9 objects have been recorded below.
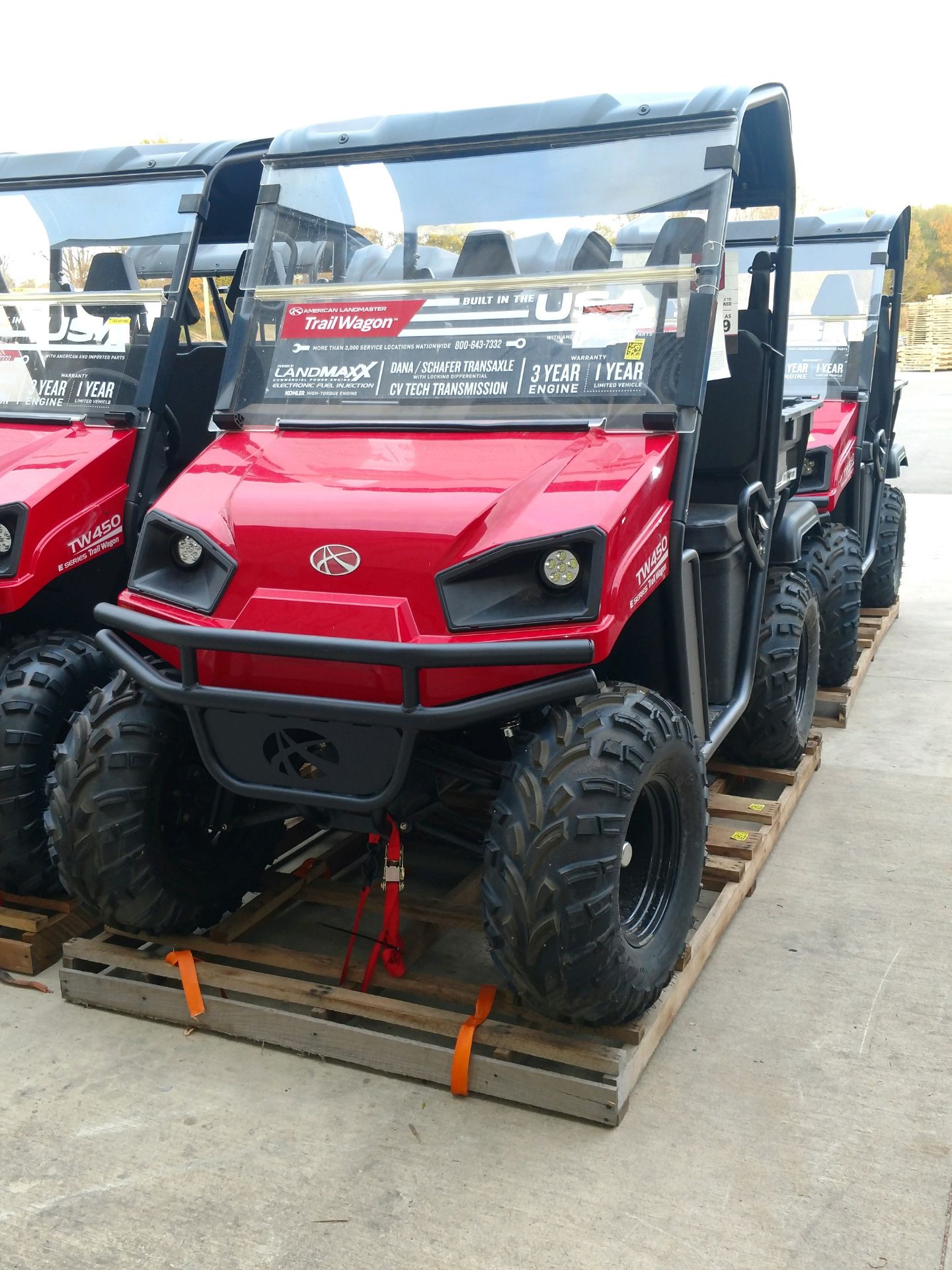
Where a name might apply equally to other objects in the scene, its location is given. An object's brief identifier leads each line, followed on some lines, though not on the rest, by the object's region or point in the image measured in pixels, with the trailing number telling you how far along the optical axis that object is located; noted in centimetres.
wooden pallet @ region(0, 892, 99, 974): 355
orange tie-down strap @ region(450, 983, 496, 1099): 292
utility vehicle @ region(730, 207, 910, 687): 583
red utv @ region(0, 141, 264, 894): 361
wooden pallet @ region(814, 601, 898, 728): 579
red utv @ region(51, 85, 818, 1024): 273
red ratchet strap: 313
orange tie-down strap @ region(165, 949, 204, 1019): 319
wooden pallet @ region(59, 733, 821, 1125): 290
